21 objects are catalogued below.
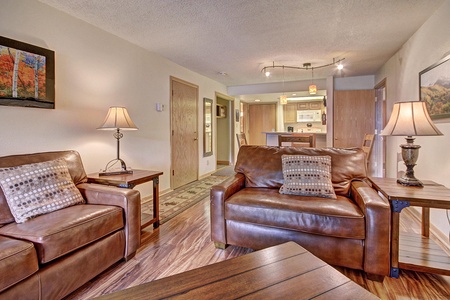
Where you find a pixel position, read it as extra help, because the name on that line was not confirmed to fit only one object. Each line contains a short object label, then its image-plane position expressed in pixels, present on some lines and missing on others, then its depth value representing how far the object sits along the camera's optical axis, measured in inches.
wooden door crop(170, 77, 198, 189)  166.1
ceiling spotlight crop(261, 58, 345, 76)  171.1
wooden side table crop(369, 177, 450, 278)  62.2
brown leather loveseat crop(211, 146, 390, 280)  64.5
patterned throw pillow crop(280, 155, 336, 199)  81.5
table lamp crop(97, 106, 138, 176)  98.5
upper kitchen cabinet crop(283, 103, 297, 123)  331.0
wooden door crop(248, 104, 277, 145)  341.7
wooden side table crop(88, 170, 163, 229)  87.8
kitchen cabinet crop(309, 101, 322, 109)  317.9
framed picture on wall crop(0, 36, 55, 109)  77.9
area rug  122.8
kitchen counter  232.0
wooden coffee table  37.2
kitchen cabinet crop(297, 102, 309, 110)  322.7
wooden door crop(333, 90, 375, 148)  201.6
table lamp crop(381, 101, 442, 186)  70.0
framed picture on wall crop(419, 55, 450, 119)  83.5
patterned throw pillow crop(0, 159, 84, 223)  62.8
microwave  319.0
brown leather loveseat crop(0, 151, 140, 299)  49.3
